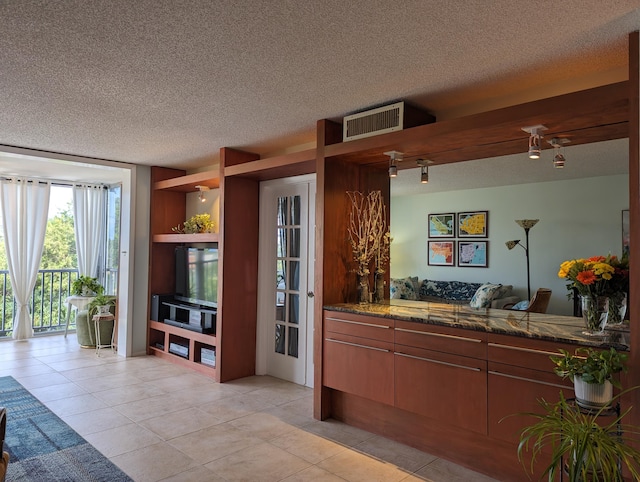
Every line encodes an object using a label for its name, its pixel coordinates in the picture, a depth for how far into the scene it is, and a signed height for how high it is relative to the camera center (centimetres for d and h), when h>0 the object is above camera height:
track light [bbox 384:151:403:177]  335 +69
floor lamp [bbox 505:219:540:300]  333 +12
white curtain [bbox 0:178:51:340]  623 +19
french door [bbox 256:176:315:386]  451 -31
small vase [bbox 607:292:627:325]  245 -31
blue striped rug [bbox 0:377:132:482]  261 -128
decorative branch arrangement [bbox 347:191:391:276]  381 +16
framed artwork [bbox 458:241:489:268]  360 -3
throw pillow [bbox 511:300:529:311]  326 -39
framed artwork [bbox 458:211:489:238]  360 +21
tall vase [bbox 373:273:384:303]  385 -31
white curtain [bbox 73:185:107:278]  687 +38
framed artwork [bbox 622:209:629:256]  267 +12
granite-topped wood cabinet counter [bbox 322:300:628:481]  249 -76
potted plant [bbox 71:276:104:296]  625 -53
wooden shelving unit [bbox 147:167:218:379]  501 -4
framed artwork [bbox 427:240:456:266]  378 -2
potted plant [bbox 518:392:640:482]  164 -72
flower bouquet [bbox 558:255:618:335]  239 -18
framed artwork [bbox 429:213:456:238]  379 +21
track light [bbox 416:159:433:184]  356 +65
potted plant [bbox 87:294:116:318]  567 -70
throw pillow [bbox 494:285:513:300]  344 -31
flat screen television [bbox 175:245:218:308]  509 -30
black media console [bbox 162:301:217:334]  493 -77
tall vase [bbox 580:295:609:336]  245 -33
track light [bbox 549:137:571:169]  281 +66
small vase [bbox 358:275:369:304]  375 -33
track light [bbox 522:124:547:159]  263 +66
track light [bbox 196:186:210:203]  546 +71
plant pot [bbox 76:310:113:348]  593 -106
